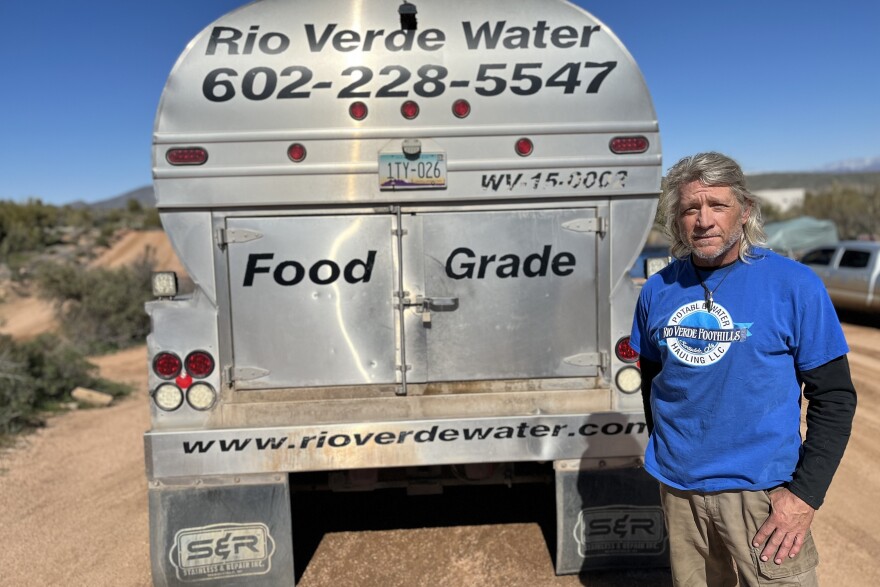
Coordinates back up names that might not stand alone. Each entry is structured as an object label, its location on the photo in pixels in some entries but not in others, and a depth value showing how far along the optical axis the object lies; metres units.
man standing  1.96
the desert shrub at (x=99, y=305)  12.26
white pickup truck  11.94
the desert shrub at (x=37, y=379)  7.07
